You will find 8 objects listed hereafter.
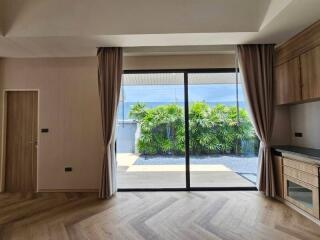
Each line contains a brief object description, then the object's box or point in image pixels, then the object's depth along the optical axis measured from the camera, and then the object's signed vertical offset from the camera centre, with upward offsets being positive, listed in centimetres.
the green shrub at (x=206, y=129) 452 -10
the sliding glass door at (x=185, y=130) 452 -11
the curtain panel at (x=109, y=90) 400 +66
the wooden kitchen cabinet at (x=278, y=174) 365 -86
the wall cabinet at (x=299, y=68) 309 +89
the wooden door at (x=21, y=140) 457 -28
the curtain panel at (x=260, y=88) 392 +66
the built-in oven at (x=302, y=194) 287 -103
